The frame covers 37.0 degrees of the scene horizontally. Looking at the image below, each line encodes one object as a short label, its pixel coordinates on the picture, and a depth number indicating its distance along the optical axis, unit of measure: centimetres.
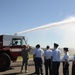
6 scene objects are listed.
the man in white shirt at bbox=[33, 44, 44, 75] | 621
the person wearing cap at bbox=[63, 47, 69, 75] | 573
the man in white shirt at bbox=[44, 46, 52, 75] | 616
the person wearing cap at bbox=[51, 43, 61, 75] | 546
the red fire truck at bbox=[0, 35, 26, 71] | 772
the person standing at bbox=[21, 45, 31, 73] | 723
